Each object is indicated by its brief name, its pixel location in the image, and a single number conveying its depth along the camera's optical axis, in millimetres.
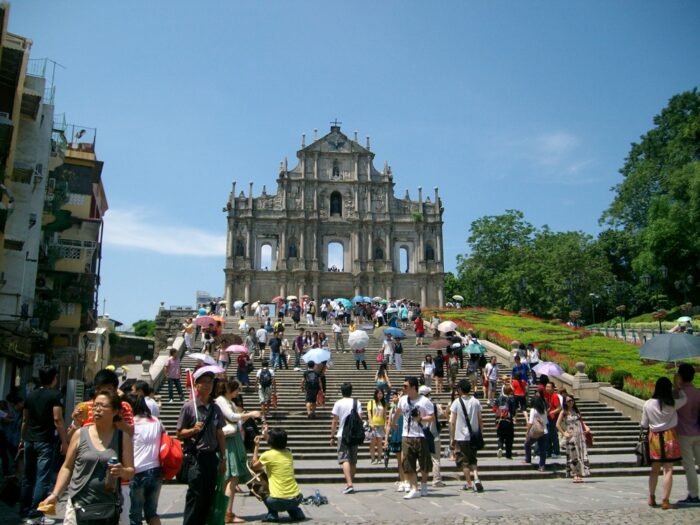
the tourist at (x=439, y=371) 19359
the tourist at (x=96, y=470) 4797
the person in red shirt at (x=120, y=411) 5348
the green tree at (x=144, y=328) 88306
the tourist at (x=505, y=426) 13484
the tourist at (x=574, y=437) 11383
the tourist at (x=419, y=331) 27672
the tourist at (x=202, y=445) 6355
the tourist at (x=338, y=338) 25438
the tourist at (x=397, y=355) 22109
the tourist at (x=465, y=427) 10086
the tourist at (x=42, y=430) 7742
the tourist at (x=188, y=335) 22797
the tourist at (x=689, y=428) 8352
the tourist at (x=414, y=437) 9602
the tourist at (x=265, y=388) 16234
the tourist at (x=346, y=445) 10344
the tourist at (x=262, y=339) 23875
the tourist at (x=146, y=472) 6594
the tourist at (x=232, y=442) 7914
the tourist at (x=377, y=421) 12984
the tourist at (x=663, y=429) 8250
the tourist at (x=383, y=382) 14928
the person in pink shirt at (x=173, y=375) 17297
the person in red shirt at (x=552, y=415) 13240
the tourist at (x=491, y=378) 17969
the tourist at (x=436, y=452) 10867
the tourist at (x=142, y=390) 7483
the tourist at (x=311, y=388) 16422
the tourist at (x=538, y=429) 12219
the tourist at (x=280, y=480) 8047
